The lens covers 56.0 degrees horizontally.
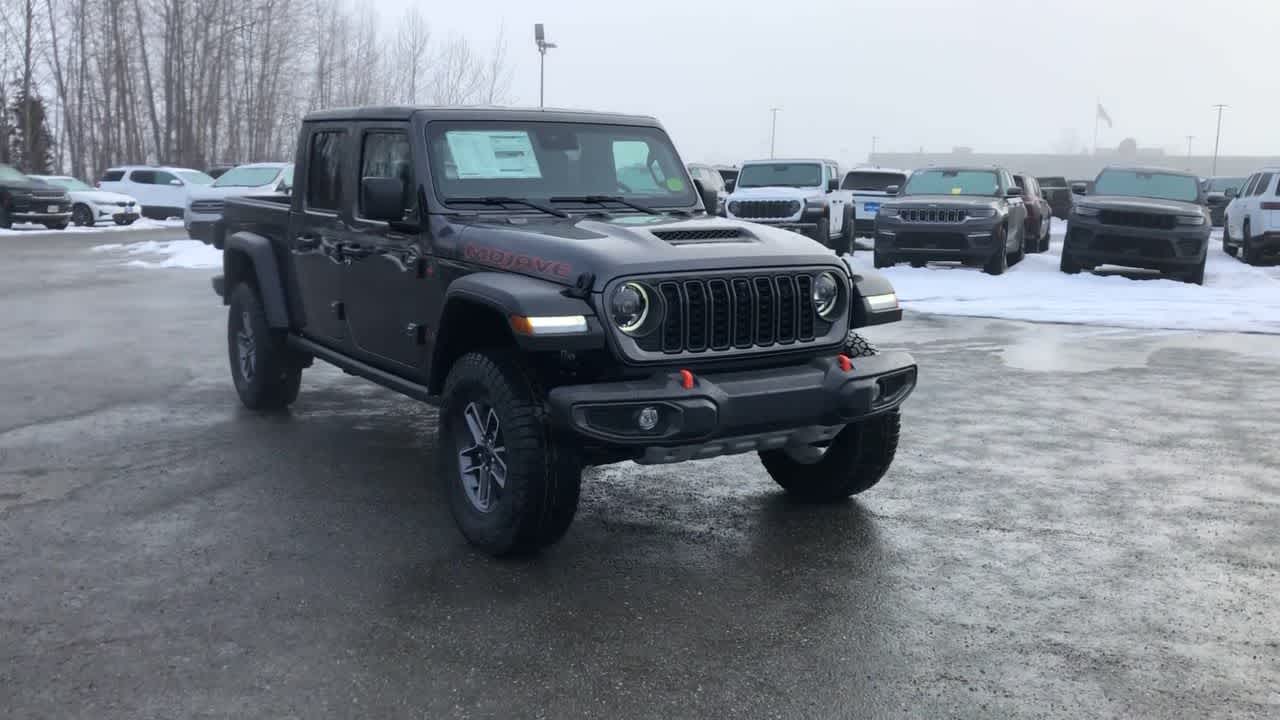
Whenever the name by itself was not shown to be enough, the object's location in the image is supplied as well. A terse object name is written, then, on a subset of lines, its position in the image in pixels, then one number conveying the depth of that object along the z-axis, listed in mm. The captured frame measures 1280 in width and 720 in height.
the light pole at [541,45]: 36750
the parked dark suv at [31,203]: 33469
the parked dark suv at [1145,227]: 18141
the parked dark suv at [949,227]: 19109
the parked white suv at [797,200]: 22406
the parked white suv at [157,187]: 39406
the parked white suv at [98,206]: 35719
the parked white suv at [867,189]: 28766
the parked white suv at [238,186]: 25672
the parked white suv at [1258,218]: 22156
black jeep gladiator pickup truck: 5070
